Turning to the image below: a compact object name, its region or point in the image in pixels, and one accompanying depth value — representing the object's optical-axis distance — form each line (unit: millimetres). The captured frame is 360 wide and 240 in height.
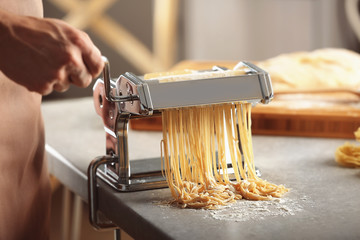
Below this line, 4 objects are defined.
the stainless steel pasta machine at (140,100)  1385
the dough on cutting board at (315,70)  2091
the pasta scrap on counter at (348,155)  1592
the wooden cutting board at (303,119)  1852
